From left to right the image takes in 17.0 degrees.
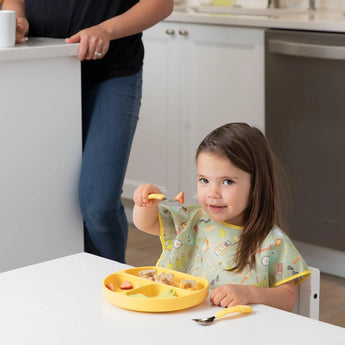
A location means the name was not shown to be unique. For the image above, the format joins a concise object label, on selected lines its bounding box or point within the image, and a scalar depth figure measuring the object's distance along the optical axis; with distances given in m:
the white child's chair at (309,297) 2.85
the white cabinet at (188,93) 5.13
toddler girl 2.87
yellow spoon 2.37
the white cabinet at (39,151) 3.70
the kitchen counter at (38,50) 3.64
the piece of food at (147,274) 2.62
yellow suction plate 2.42
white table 2.28
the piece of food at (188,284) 2.55
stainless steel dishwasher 4.65
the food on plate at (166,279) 2.55
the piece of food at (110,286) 2.53
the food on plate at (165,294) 2.48
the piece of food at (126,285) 2.55
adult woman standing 3.87
